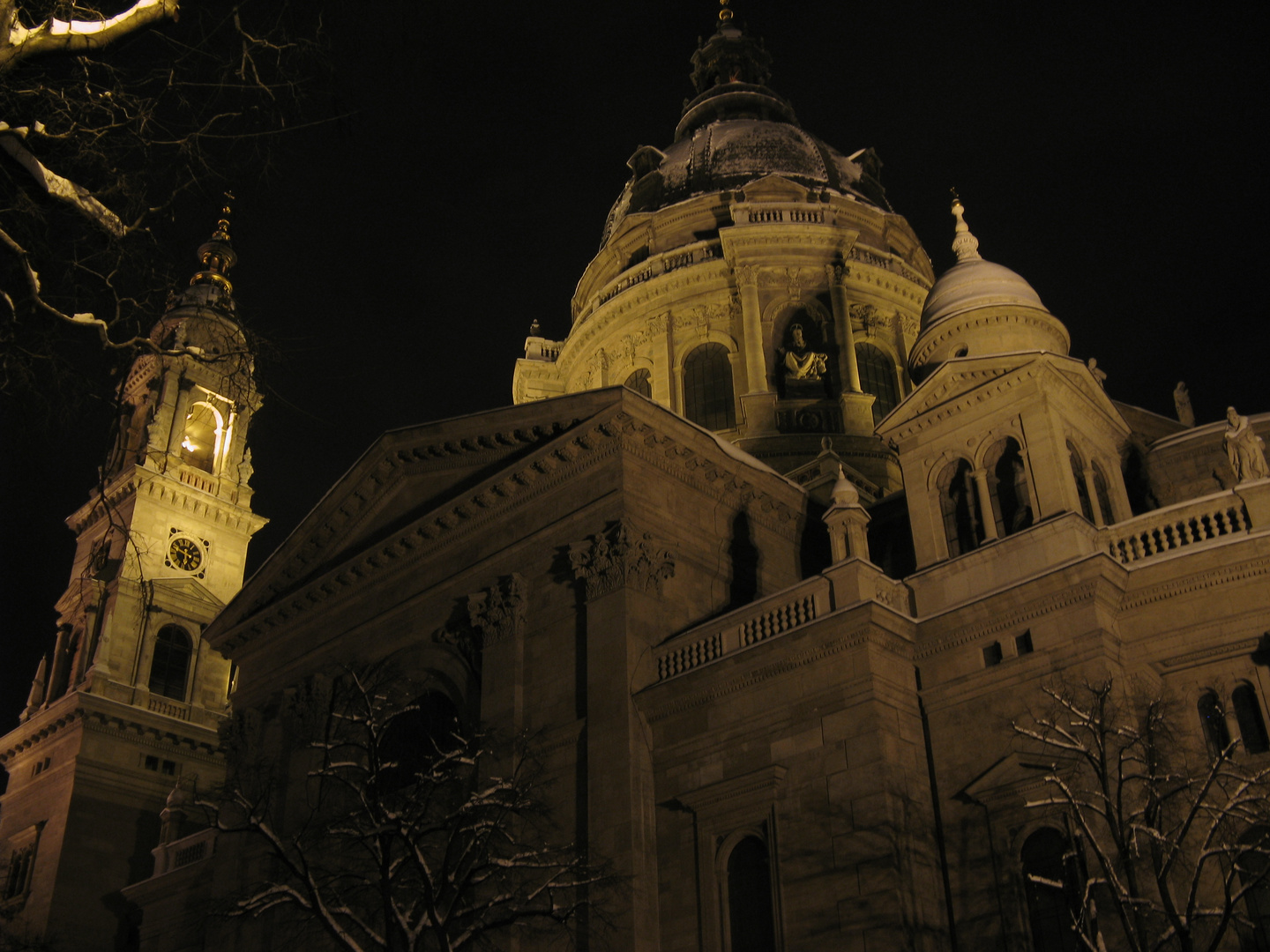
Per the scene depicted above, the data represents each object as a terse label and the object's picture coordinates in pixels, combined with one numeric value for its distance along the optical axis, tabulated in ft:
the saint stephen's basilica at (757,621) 67.41
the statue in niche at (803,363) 139.74
